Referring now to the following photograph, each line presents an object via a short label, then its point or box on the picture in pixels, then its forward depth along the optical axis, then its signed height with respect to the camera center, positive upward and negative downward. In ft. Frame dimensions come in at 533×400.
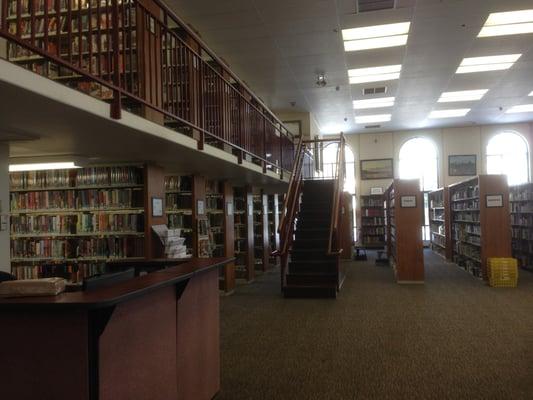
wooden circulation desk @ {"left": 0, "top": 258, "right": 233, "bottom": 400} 6.43 -1.99
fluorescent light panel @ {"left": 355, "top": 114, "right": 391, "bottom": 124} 45.07 +9.83
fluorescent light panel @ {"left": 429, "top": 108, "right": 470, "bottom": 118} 43.42 +9.84
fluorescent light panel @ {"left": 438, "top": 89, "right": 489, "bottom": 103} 36.79 +9.88
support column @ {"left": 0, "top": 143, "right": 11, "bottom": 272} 14.12 +0.41
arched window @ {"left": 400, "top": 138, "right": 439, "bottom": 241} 52.90 +5.80
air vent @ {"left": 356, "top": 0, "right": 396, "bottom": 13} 20.99 +10.07
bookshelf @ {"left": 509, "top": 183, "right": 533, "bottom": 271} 31.68 -1.19
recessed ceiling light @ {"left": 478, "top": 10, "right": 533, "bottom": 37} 22.47 +9.98
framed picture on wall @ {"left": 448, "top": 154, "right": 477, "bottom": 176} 51.57 +5.23
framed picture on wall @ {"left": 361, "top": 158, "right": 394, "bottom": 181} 53.47 +5.18
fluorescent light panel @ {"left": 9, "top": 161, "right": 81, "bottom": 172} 19.02 +2.34
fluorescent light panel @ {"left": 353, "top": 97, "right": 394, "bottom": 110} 38.60 +9.85
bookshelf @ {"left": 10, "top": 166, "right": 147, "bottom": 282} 18.48 -0.08
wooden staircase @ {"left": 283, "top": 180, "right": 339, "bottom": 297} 23.68 -2.51
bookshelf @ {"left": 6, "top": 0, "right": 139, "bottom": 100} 17.69 +7.29
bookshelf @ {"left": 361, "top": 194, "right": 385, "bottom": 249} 51.93 -1.04
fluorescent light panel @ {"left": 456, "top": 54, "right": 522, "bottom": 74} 28.78 +9.92
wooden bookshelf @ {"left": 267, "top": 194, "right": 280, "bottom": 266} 37.67 -0.81
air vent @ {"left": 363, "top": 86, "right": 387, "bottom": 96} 34.89 +9.81
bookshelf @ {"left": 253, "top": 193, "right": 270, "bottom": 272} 33.14 -1.39
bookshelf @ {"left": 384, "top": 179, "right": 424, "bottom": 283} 27.45 -1.31
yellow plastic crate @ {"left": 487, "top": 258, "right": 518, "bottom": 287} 25.34 -3.76
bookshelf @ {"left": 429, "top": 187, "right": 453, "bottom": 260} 39.19 -1.31
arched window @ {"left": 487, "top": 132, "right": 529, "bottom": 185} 50.60 +6.09
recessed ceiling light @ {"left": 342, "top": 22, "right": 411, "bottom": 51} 23.99 +10.04
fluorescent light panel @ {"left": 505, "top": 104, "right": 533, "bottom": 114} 42.06 +9.79
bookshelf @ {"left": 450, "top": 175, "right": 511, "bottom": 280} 26.63 -0.88
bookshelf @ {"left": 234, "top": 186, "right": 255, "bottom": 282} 28.89 -1.32
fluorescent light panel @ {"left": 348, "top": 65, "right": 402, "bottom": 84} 30.48 +9.91
